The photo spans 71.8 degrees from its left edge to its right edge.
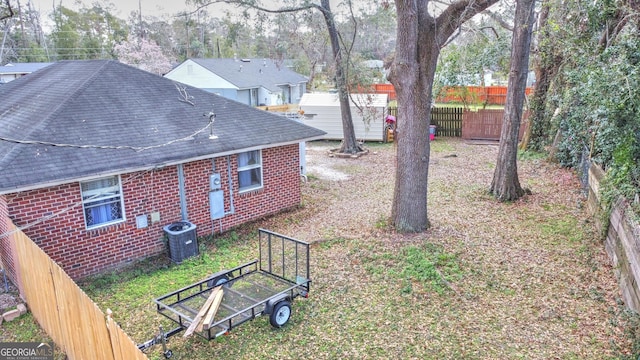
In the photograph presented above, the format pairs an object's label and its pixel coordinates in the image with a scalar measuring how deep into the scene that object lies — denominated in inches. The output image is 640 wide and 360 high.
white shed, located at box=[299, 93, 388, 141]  850.1
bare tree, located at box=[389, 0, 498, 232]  355.3
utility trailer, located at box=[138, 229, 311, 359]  236.1
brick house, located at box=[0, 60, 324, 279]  311.4
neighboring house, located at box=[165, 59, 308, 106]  1291.8
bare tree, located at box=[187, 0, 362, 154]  522.3
